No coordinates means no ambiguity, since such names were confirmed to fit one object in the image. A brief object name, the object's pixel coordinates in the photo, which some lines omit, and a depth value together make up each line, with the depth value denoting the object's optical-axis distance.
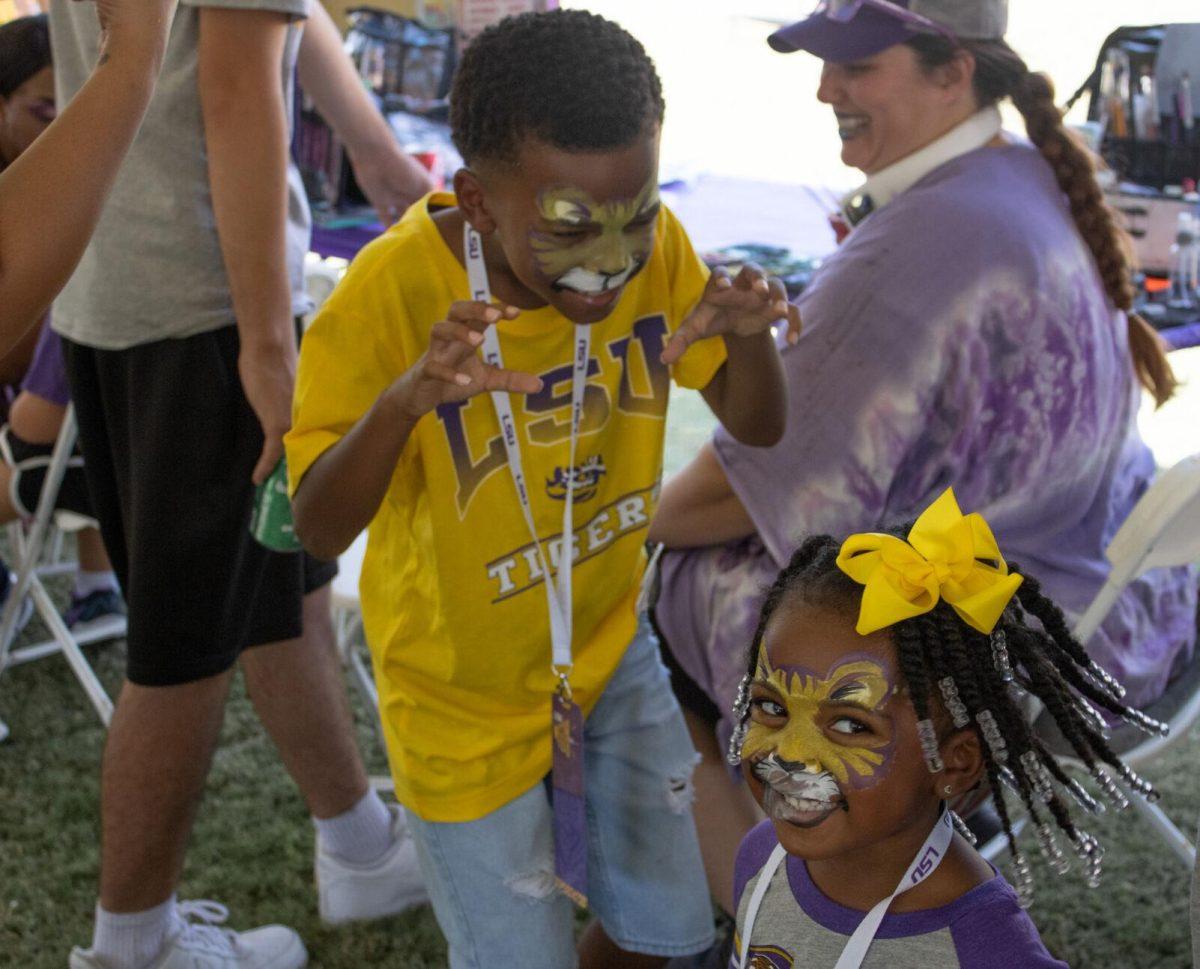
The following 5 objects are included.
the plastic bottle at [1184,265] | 3.36
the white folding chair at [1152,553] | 1.90
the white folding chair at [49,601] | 2.90
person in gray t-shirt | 1.97
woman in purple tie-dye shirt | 2.10
